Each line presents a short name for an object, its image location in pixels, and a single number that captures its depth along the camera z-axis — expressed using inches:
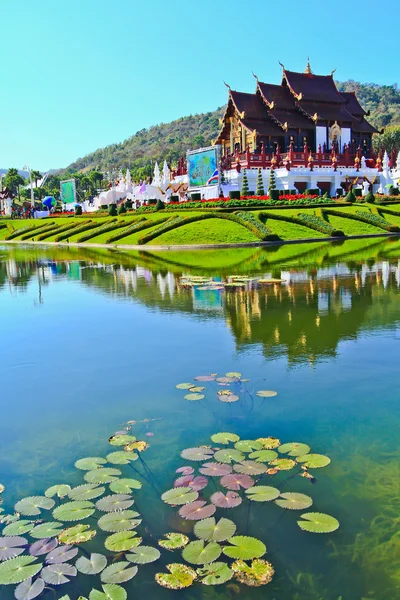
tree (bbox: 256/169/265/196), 1919.3
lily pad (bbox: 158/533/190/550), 177.8
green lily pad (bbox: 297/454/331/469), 226.1
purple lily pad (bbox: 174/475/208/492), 211.6
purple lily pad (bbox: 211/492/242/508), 197.6
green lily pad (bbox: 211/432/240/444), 247.4
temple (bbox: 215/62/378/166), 2219.5
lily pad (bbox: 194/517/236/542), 179.9
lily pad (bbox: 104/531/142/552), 177.0
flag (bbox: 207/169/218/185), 1902.1
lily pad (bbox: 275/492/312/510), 195.8
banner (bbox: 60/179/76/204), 2878.9
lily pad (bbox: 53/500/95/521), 195.0
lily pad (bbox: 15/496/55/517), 201.2
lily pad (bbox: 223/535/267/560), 170.6
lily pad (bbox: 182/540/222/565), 169.5
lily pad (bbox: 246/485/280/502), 200.1
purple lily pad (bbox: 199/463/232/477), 218.7
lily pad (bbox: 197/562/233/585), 161.2
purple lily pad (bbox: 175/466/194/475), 223.7
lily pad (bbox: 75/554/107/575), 167.6
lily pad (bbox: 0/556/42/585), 164.6
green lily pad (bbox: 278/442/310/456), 235.9
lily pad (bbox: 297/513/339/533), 184.4
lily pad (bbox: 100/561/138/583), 164.1
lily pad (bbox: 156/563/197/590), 162.2
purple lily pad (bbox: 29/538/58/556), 177.2
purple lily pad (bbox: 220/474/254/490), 209.9
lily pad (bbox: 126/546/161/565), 170.2
